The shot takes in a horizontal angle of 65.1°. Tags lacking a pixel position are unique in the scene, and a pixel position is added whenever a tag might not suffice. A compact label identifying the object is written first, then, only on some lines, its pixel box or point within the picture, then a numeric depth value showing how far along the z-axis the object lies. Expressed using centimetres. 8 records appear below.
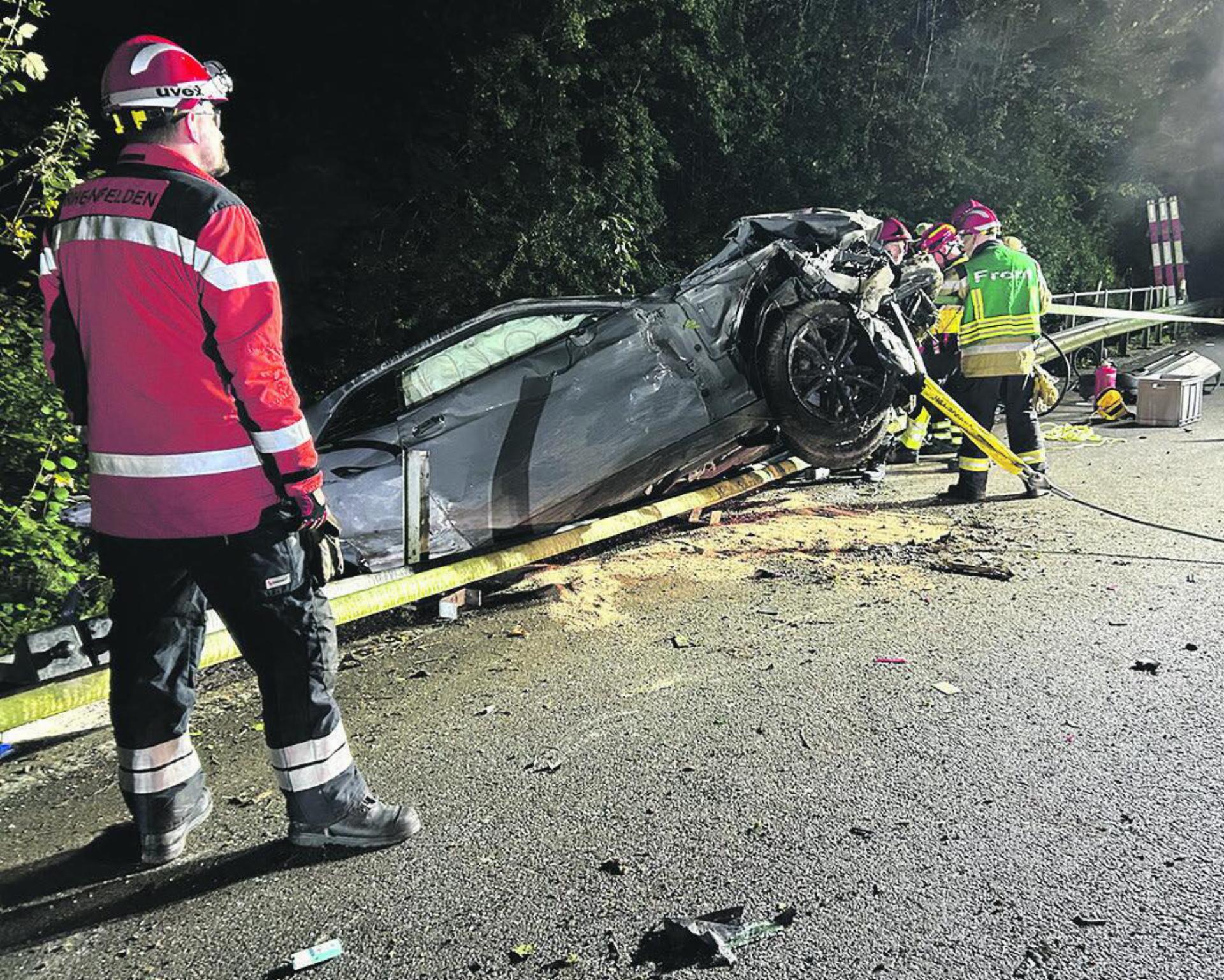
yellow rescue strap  557
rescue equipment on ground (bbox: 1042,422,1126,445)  827
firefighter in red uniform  221
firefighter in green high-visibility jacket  638
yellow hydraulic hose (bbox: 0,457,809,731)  282
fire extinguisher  923
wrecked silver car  411
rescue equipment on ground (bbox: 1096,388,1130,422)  903
